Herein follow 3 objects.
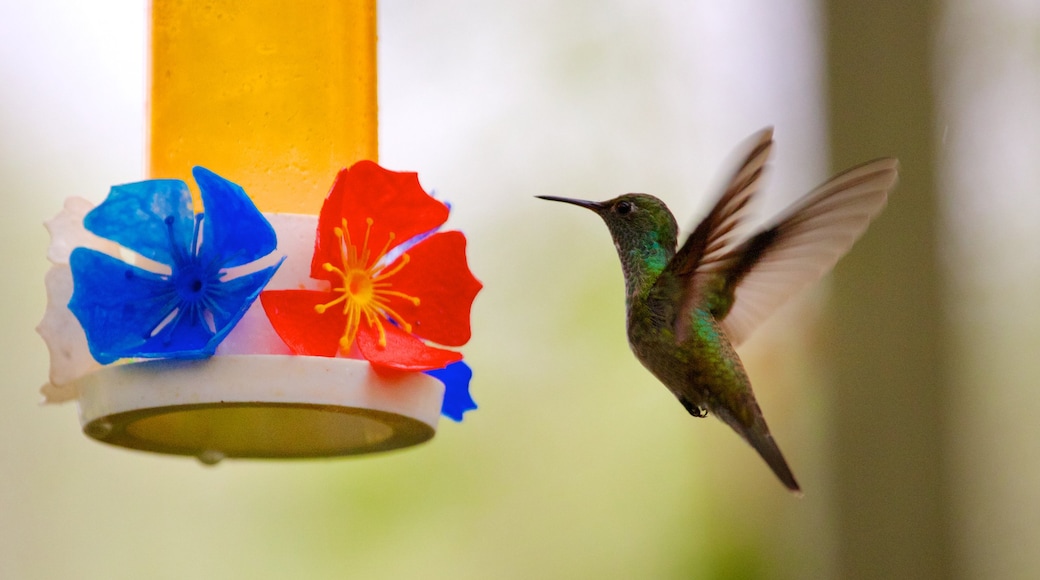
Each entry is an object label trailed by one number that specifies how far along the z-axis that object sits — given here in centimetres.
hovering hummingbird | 404
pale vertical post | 626
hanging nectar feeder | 388
